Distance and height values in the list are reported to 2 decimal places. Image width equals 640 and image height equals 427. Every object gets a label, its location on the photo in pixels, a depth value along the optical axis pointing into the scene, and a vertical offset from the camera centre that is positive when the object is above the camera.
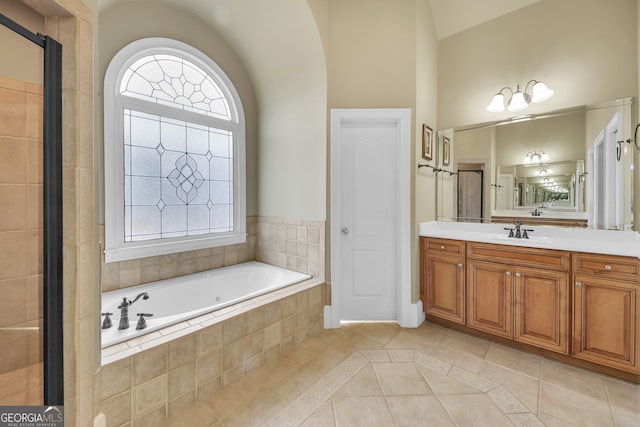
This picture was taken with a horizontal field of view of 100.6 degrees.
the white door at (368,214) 2.42 -0.02
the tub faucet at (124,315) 1.61 -0.64
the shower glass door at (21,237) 0.90 -0.09
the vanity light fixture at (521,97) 2.24 +1.01
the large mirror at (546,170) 1.96 +0.37
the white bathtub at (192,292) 1.60 -0.66
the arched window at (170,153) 2.10 +0.55
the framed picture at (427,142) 2.54 +0.68
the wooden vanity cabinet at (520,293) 1.87 -0.62
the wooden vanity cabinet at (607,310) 1.64 -0.63
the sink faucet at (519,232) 2.21 -0.17
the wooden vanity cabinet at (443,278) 2.32 -0.60
